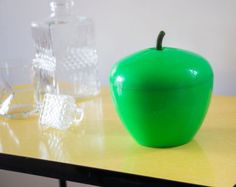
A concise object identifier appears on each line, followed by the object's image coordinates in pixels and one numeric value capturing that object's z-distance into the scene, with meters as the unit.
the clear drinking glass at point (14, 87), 0.96
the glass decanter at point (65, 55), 1.03
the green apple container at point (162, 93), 0.64
